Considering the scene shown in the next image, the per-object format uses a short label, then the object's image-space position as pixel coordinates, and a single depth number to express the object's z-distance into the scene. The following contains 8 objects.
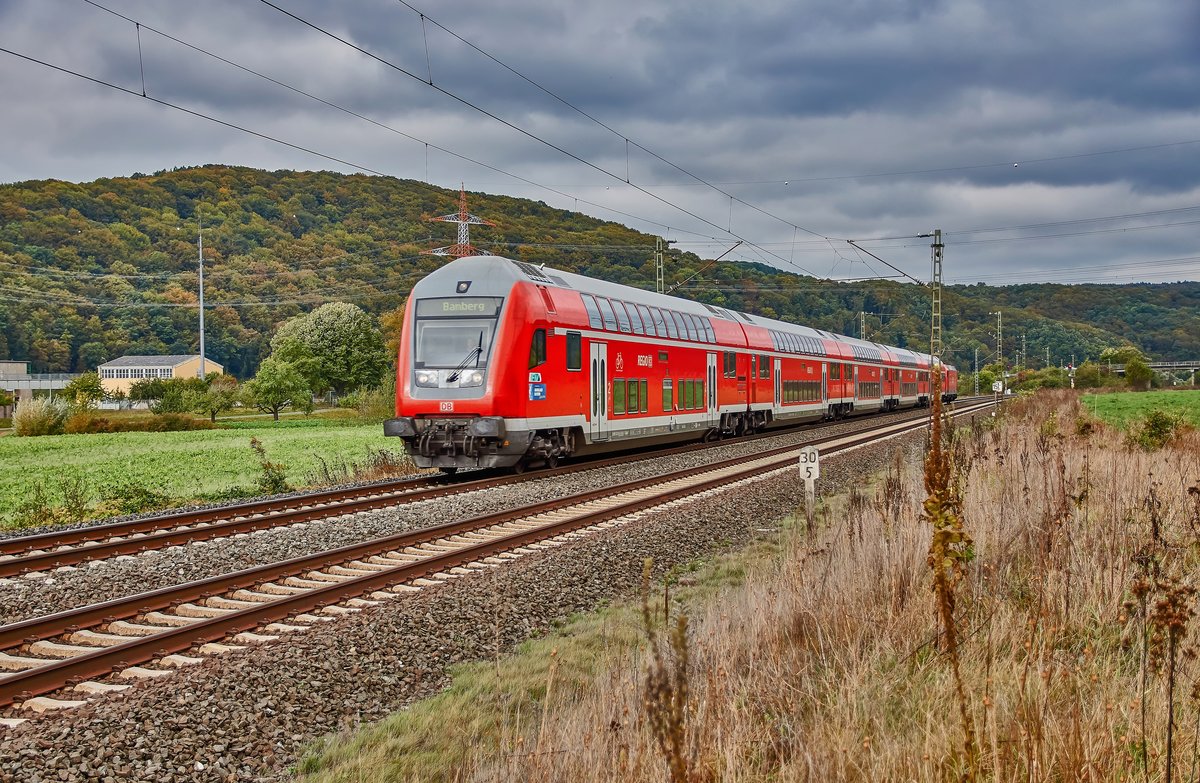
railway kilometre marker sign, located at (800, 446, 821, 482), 12.48
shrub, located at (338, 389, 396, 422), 44.03
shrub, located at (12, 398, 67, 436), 39.53
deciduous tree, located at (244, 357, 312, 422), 57.34
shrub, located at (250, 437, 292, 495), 19.03
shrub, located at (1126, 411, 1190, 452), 21.47
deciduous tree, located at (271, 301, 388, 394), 86.12
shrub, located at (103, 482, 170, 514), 16.98
